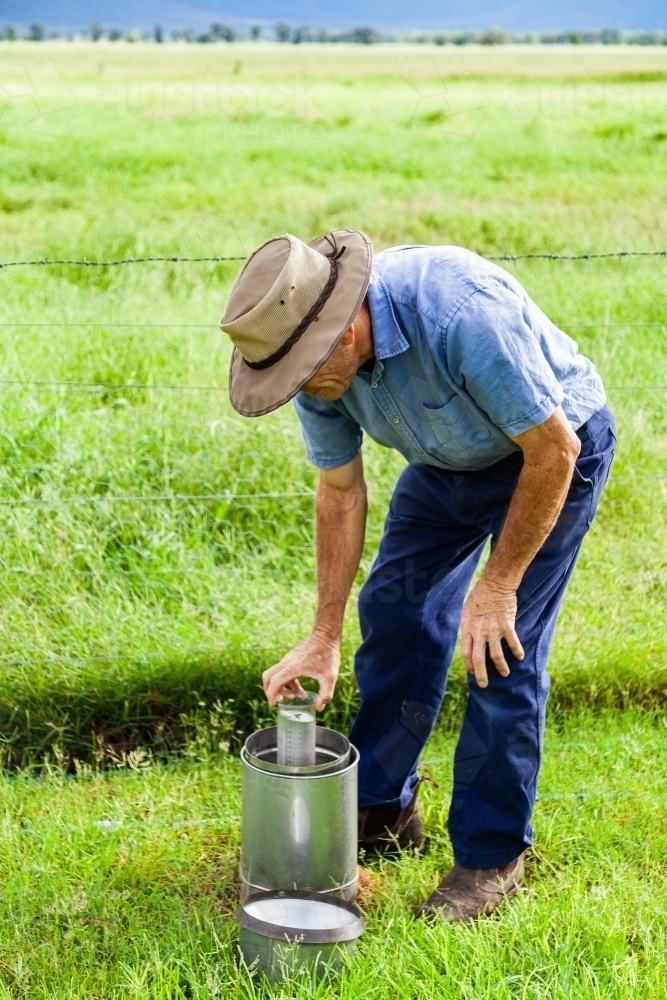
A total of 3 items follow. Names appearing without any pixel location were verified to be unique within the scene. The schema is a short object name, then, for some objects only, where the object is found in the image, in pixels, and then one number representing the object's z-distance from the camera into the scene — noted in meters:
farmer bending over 2.29
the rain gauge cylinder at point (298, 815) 2.58
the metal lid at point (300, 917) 2.43
